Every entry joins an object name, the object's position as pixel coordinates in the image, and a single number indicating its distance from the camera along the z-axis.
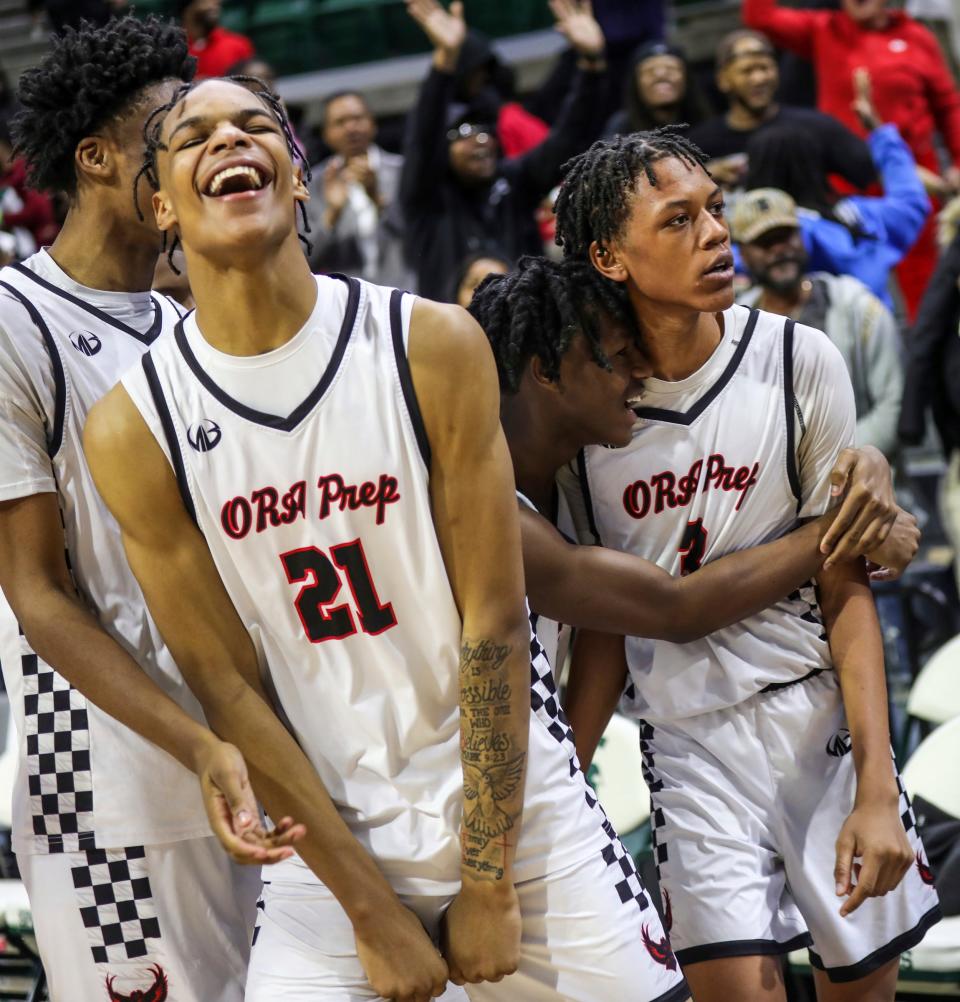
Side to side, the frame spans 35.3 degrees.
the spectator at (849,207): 6.05
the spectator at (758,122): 6.57
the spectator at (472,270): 5.64
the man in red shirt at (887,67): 7.36
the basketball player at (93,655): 2.56
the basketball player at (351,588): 2.32
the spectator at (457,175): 6.59
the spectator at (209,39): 8.54
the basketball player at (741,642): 2.81
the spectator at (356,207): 6.91
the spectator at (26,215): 7.62
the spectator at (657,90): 6.57
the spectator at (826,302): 5.54
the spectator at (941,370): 5.60
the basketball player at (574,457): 2.72
